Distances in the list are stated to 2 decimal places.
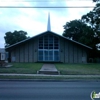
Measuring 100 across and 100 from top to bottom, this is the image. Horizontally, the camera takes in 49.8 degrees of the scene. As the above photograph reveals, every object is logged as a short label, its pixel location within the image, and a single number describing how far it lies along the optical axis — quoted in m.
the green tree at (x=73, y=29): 33.23
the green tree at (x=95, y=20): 20.15
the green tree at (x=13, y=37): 36.03
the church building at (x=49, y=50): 19.91
